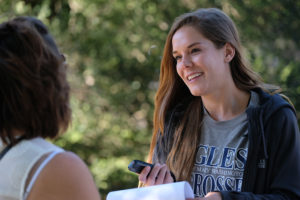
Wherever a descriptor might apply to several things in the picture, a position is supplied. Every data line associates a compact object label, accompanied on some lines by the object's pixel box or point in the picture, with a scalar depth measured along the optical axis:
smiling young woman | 3.41
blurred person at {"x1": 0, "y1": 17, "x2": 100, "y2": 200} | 3.05
